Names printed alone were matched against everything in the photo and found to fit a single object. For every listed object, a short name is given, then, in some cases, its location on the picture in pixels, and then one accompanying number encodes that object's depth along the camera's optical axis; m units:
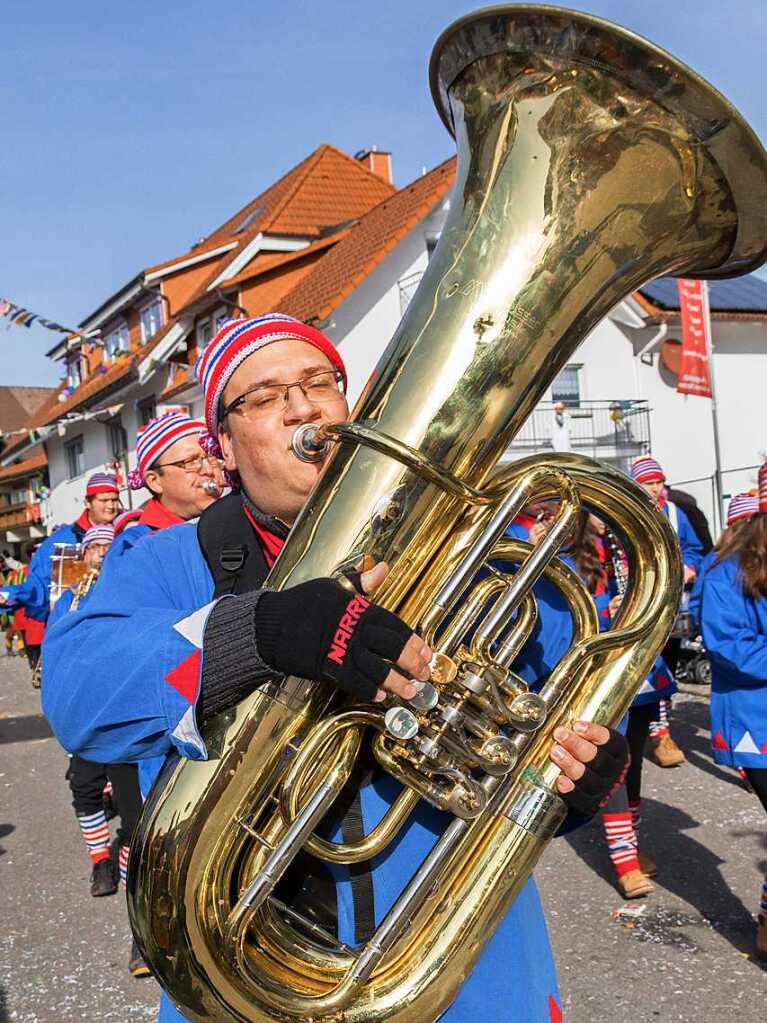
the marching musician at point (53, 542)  6.44
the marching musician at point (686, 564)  6.48
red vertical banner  14.93
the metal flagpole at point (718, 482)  14.65
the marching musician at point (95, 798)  4.57
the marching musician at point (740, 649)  3.68
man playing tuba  1.40
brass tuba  1.45
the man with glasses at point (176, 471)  4.04
